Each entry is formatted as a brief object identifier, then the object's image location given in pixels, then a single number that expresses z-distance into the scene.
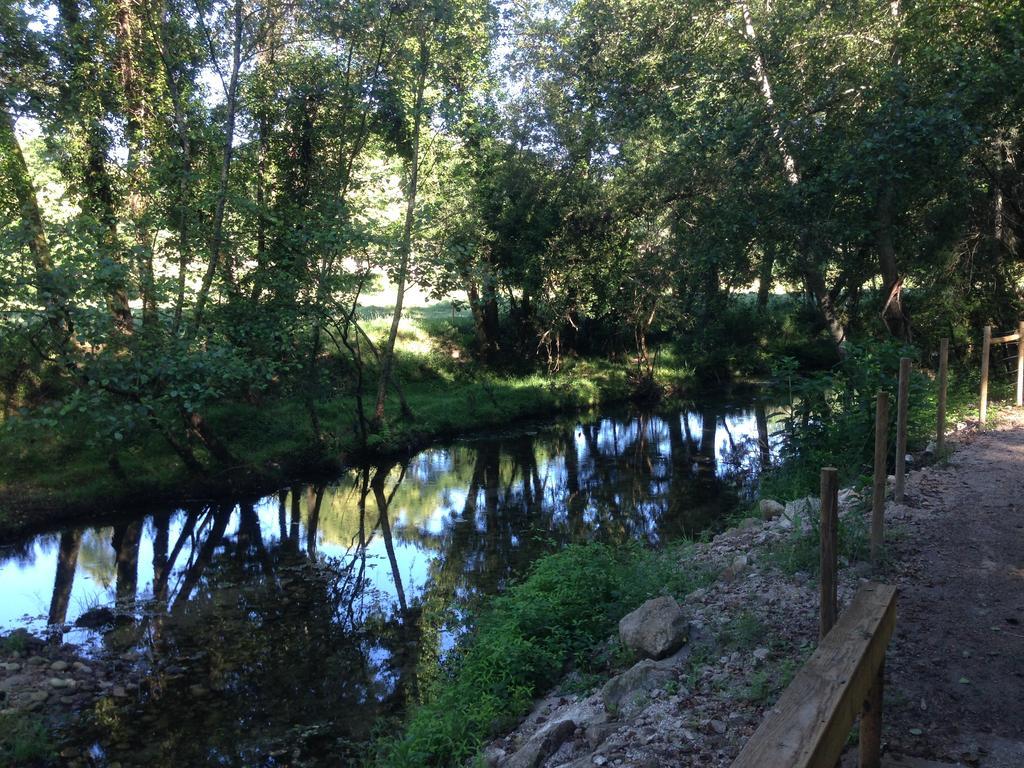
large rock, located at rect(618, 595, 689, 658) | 6.31
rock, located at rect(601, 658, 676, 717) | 5.64
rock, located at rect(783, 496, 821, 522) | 8.16
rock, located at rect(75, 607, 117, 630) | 10.12
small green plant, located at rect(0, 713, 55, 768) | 6.92
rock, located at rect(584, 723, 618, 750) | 5.31
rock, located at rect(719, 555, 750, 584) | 7.79
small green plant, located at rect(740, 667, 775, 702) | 5.11
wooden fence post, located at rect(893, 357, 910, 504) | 8.14
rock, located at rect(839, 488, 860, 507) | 8.97
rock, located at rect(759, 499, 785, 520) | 10.62
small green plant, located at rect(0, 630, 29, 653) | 8.99
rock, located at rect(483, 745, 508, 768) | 5.79
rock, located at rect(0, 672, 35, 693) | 8.17
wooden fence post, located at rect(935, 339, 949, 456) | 11.57
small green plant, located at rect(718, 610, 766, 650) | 6.02
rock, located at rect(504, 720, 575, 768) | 5.50
